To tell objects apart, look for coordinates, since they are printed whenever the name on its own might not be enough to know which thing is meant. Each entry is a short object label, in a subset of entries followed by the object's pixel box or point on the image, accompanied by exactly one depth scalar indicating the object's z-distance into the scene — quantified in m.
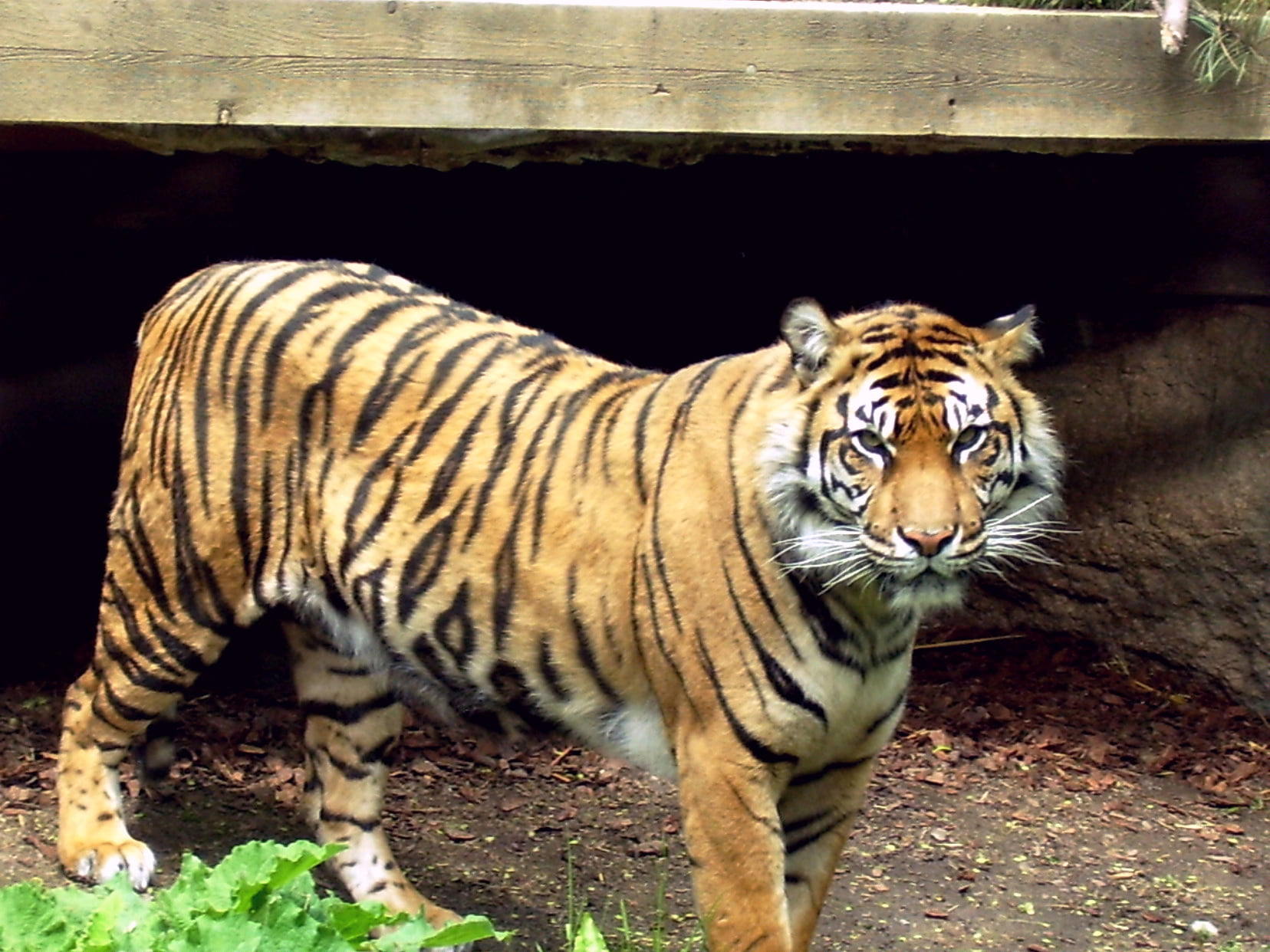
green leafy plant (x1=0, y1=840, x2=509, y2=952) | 5.15
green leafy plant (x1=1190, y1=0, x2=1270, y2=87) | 7.80
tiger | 5.94
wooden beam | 6.96
